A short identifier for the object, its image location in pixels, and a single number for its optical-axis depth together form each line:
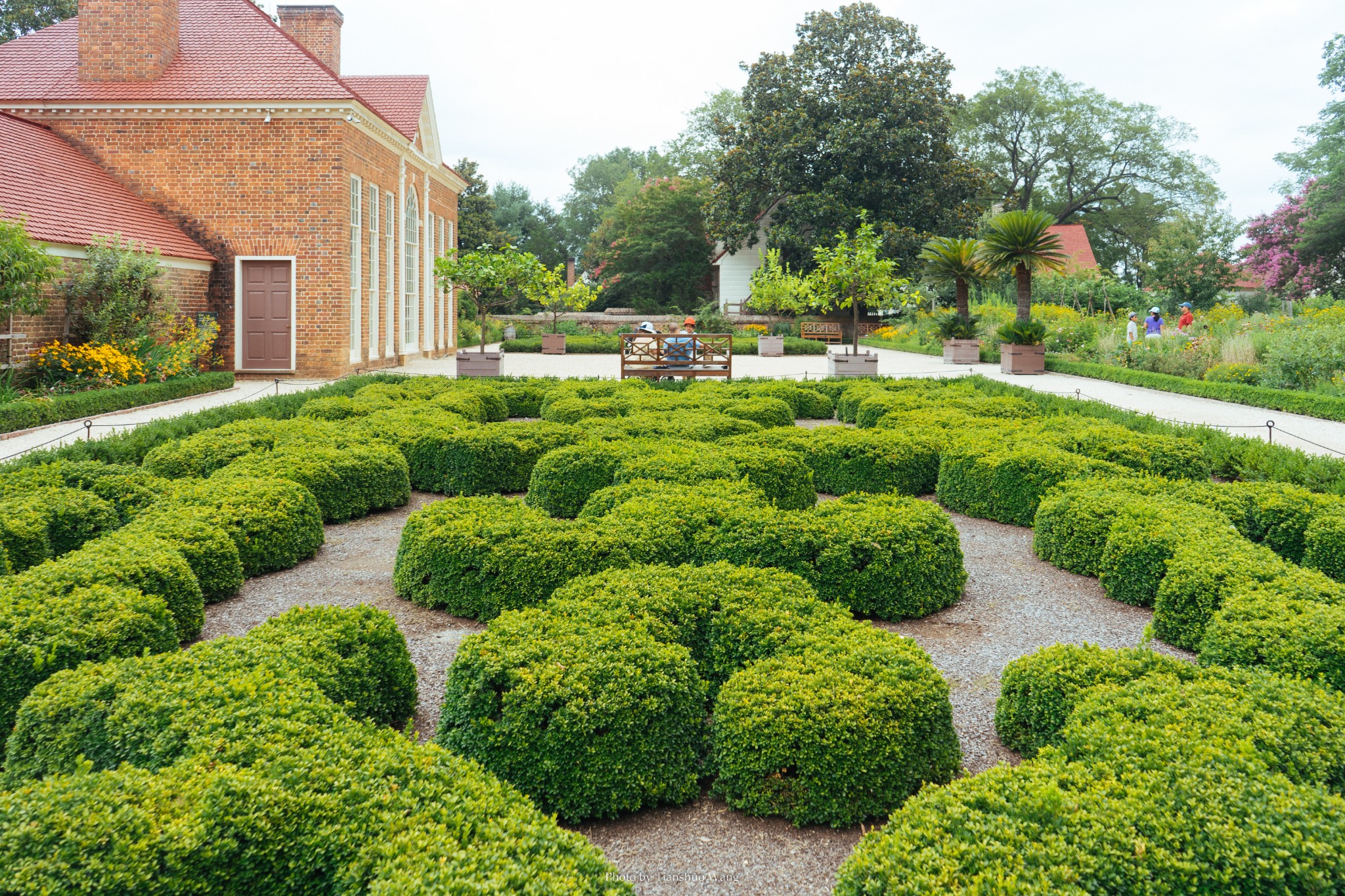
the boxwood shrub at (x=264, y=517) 6.64
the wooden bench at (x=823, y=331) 36.41
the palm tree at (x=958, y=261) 27.30
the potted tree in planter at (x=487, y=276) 19.42
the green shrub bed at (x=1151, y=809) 2.75
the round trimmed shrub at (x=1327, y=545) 6.22
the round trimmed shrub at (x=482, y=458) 9.48
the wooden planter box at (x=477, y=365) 19.28
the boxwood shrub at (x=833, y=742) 3.66
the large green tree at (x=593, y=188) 72.62
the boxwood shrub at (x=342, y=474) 8.00
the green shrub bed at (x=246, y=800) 2.69
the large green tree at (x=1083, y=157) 53.00
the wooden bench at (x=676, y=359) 17.64
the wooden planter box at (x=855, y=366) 19.67
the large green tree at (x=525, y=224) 59.44
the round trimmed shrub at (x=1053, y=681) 4.10
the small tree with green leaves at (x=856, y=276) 20.64
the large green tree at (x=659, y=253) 47.31
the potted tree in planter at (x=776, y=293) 30.33
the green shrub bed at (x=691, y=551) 5.80
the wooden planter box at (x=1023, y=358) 22.28
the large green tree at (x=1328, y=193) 33.19
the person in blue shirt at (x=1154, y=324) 22.45
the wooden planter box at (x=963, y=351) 25.47
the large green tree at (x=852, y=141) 36.19
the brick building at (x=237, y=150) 19.11
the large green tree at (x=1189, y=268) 36.88
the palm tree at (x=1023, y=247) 23.55
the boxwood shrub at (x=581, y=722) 3.73
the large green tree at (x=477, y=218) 43.97
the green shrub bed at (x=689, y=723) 3.68
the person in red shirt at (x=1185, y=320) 23.19
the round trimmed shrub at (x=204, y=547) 5.99
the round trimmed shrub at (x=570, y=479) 8.27
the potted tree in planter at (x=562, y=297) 27.16
